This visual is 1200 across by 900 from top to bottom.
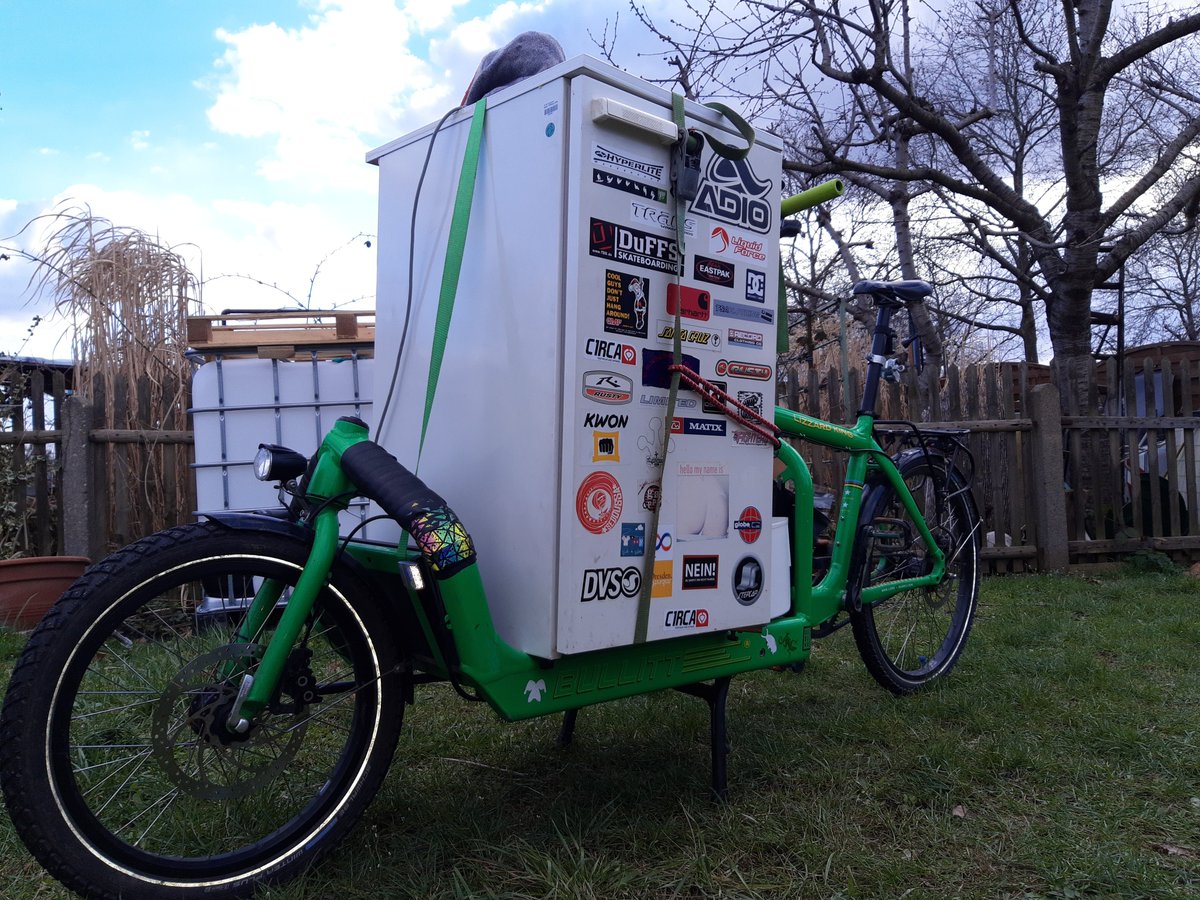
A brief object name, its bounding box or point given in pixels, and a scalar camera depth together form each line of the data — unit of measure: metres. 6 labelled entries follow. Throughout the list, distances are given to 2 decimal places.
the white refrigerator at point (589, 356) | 2.20
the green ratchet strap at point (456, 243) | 2.40
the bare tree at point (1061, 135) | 7.77
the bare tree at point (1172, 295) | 20.08
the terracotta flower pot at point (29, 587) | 4.87
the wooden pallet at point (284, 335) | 5.01
